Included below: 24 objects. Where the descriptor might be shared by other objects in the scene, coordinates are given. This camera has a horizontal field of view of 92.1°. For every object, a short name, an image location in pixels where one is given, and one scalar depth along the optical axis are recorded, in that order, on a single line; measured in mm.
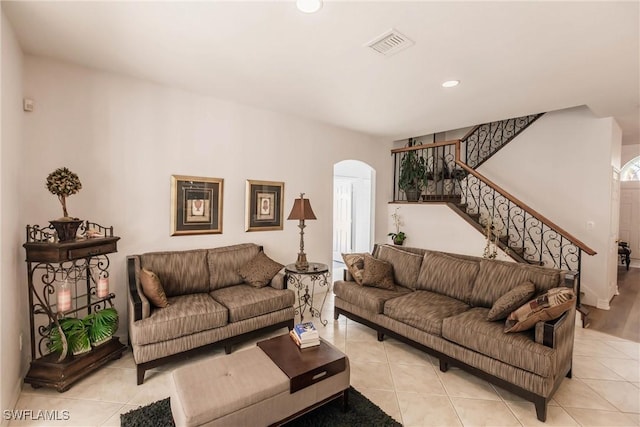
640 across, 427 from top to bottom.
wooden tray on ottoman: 1977
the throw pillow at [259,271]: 3527
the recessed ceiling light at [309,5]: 1940
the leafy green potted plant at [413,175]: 5598
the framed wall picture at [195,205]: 3512
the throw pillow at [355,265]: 3652
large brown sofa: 2197
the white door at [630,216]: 7449
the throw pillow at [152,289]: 2773
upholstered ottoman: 1687
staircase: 4680
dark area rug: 2053
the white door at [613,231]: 4496
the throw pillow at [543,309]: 2213
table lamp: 3682
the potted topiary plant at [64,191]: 2416
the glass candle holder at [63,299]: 2420
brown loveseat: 2568
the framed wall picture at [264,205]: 4105
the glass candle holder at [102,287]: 2775
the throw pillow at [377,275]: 3582
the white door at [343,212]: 7414
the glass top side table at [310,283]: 3598
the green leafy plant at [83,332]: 2473
